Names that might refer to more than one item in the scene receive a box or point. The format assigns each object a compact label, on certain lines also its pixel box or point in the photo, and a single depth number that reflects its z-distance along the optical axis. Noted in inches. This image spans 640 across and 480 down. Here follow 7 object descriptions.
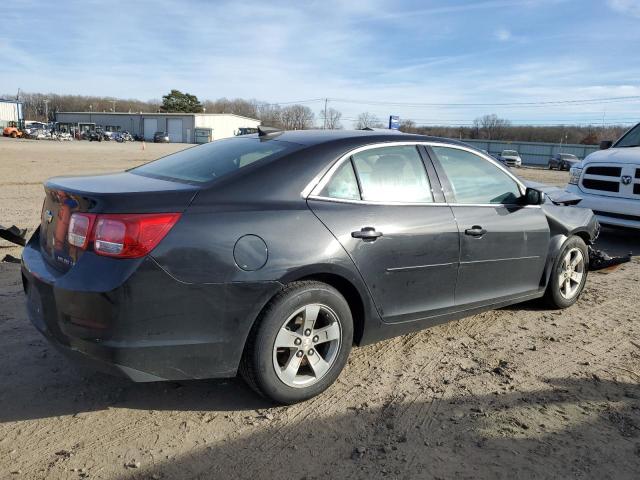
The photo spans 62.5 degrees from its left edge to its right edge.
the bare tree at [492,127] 4040.4
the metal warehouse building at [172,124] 3666.3
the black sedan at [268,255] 105.8
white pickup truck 312.7
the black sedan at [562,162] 1791.3
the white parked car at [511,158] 1759.4
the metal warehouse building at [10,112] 3841.0
